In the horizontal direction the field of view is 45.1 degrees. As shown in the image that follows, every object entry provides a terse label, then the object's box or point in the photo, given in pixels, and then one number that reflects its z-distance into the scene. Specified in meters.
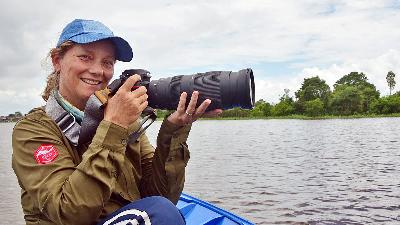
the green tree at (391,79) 120.06
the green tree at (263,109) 121.46
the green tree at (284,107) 115.50
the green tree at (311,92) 109.50
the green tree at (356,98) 99.31
